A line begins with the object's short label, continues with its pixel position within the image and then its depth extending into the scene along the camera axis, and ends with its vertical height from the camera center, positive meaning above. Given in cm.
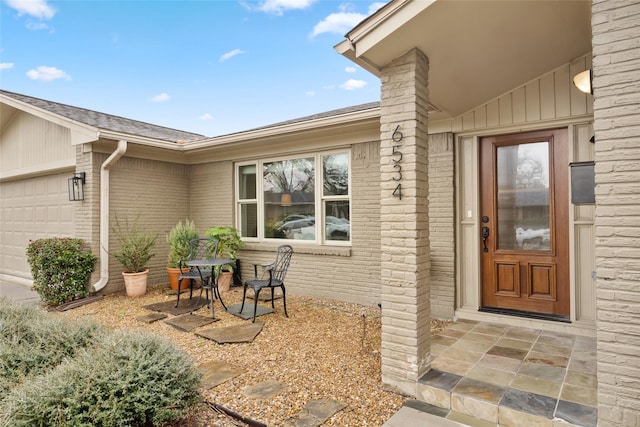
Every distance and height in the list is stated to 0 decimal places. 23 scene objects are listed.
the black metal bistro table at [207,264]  466 -65
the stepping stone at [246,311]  457 -130
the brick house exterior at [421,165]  184 +59
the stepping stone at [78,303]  526 -133
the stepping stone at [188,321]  419 -132
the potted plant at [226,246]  587 -53
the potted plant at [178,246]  606 -53
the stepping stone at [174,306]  488 -132
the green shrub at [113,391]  185 -98
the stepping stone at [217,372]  275 -131
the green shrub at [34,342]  251 -101
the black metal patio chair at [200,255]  493 -68
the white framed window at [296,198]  551 +27
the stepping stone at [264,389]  254 -131
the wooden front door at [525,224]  371 -14
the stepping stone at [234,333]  370 -131
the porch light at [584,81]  279 +105
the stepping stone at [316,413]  219 -130
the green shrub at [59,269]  538 -81
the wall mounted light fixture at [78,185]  588 +53
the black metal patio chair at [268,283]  434 -87
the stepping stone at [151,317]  448 -133
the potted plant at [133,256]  577 -66
